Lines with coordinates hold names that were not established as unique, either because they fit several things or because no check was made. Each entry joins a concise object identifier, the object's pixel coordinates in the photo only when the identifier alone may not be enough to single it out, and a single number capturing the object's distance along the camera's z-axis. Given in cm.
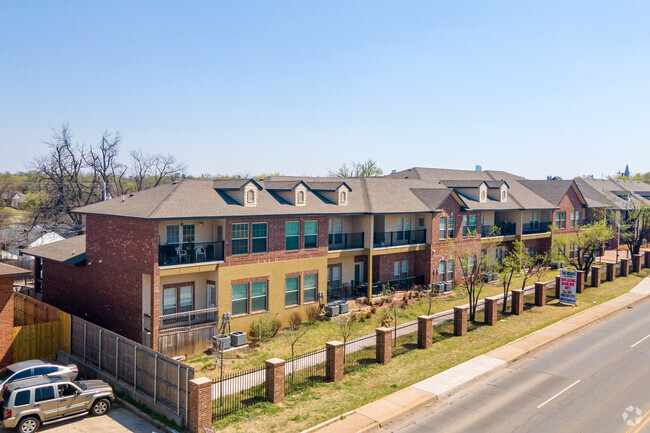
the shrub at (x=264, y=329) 2585
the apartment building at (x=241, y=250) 2402
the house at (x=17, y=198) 11146
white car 1844
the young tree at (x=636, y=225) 5069
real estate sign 3328
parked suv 1562
